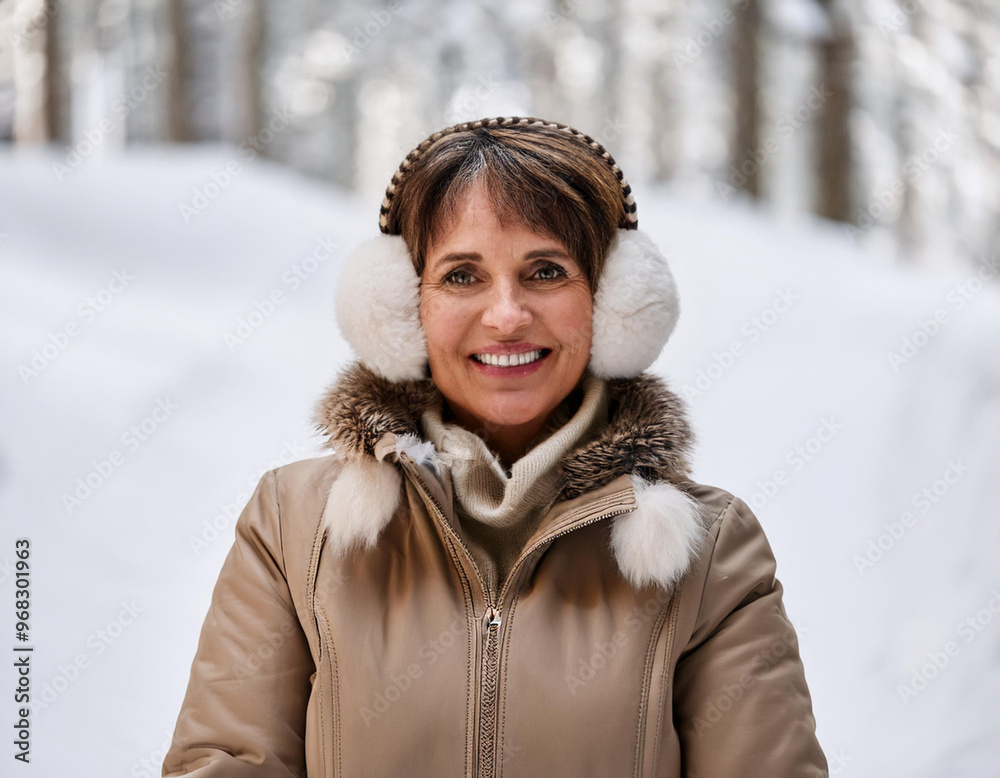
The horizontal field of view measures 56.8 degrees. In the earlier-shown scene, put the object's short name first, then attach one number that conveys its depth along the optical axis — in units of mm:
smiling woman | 1721
